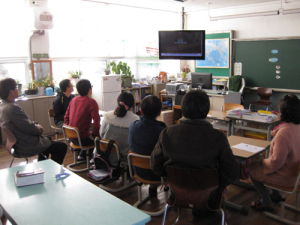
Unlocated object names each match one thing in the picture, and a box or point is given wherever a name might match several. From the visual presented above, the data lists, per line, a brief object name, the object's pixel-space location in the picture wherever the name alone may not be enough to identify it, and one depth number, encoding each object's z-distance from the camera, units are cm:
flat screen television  725
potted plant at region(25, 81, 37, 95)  575
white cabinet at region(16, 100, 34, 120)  559
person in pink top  255
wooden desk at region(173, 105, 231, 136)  441
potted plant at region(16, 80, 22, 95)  561
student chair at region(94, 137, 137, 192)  310
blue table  153
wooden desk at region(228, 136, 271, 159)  269
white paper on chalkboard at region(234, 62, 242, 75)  798
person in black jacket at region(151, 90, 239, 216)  202
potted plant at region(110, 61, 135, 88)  735
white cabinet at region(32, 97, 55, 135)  575
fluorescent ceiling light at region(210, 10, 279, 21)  666
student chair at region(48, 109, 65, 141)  480
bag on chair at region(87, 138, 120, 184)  310
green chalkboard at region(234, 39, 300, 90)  700
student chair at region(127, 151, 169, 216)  271
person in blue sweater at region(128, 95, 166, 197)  276
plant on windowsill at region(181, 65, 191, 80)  873
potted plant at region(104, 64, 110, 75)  703
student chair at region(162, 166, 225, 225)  203
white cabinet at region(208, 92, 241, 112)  601
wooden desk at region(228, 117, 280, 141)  403
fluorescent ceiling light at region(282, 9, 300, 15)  643
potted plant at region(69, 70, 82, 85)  649
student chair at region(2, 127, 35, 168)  328
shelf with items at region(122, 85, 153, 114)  786
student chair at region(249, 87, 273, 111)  720
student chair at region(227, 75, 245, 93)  752
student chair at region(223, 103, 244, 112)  502
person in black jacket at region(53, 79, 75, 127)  456
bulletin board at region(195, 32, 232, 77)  812
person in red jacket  382
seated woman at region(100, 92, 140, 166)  322
